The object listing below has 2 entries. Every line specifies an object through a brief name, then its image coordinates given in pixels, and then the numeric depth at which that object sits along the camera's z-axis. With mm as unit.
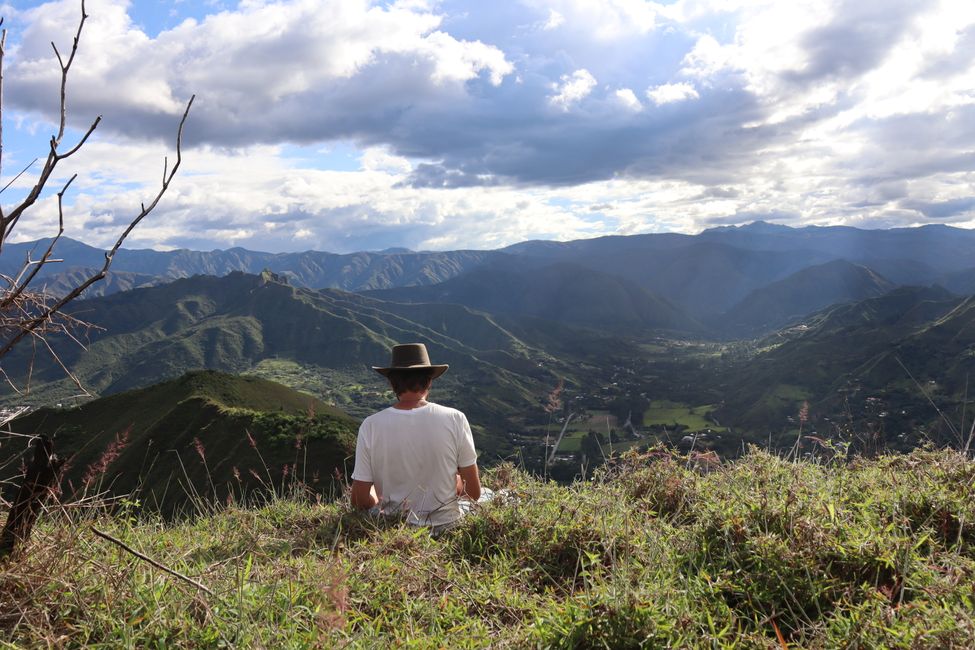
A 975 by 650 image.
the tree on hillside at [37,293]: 2406
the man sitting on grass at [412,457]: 5152
